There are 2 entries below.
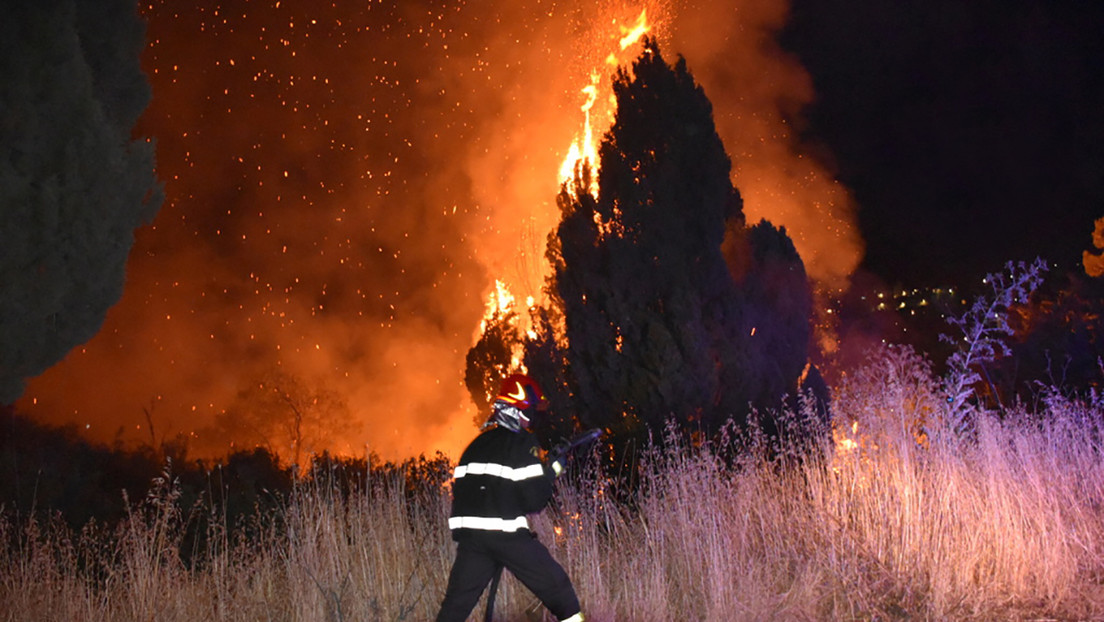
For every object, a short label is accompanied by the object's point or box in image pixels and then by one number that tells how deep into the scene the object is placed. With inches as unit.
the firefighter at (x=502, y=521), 216.5
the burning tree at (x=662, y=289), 482.6
